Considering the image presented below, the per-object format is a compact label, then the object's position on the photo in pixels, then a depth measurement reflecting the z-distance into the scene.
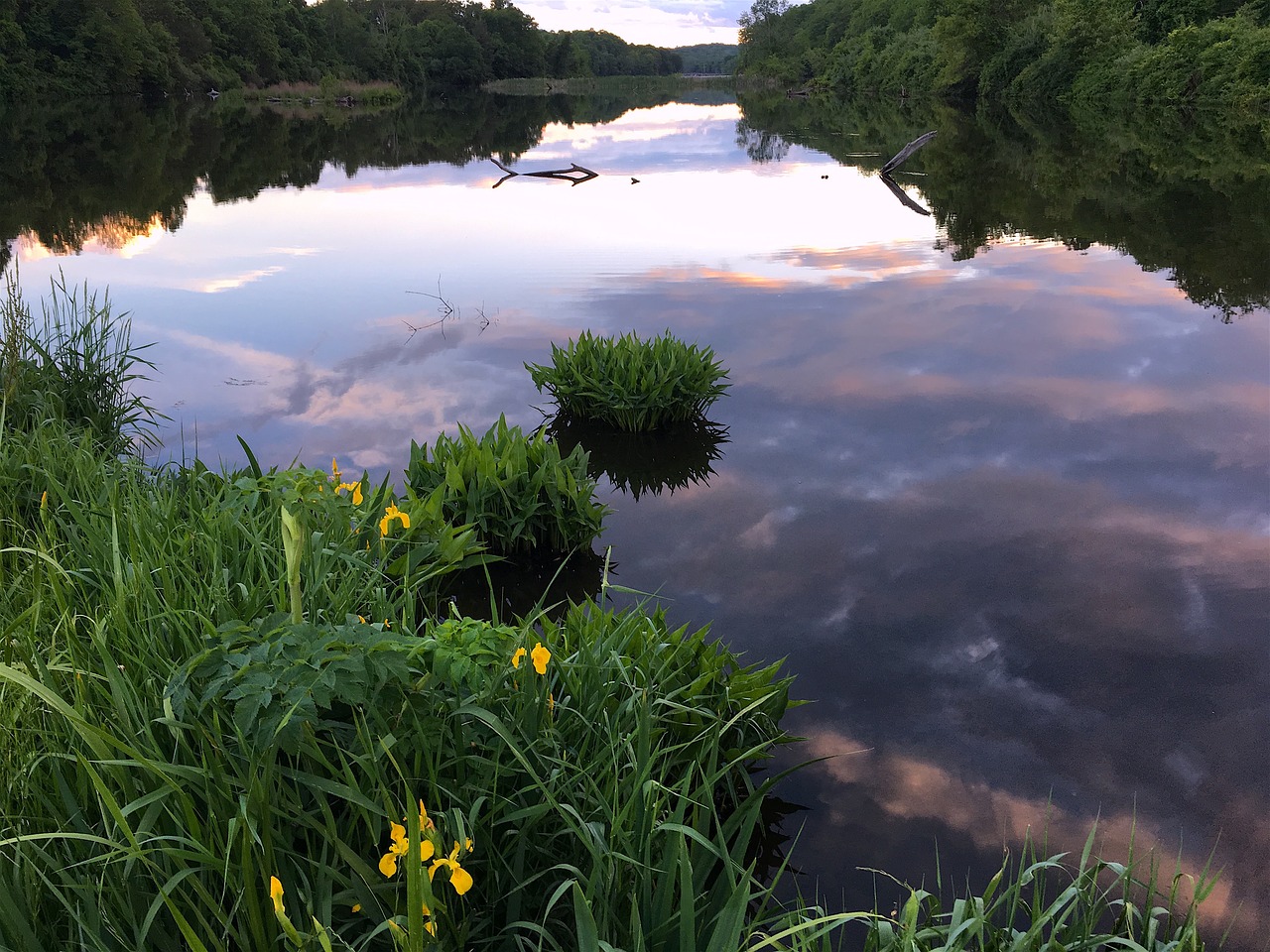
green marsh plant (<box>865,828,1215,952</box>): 2.21
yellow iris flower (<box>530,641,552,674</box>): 2.46
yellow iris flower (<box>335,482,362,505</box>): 4.11
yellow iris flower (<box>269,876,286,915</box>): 1.62
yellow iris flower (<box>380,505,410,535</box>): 3.59
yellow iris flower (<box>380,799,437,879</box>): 1.90
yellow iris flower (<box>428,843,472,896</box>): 1.88
